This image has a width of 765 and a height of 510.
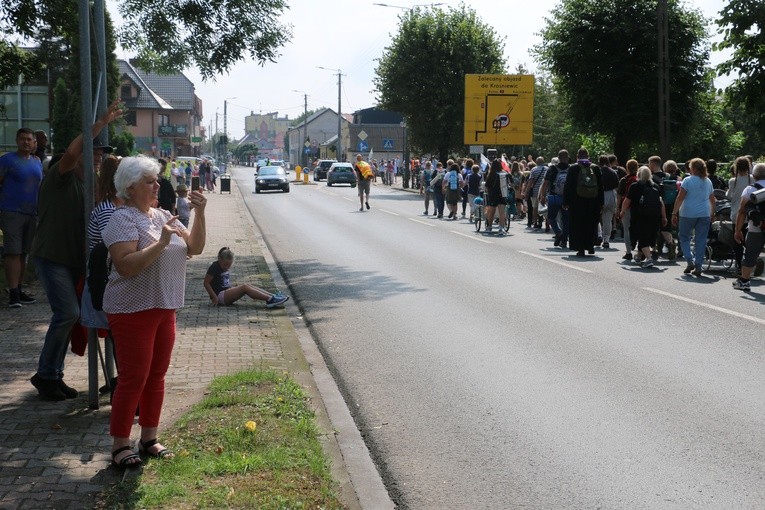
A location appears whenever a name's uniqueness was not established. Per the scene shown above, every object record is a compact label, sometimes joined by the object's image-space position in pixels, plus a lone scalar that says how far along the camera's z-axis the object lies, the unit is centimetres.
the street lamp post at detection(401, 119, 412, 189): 6406
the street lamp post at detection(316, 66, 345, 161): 9111
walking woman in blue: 1527
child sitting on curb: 1178
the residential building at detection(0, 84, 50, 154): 1761
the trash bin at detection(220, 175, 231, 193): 5172
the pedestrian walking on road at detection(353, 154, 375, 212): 3281
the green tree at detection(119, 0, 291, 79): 1873
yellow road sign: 4728
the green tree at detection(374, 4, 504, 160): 5650
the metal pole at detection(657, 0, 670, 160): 2716
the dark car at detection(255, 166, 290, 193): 5300
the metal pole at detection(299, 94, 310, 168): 14150
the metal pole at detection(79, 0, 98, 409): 657
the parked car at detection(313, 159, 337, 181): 8156
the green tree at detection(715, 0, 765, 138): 2628
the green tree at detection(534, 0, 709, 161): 3984
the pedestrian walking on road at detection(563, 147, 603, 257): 1811
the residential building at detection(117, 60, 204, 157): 10281
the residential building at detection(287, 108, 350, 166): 17988
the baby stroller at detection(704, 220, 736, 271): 1568
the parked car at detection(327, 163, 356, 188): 6650
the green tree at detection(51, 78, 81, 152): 5347
